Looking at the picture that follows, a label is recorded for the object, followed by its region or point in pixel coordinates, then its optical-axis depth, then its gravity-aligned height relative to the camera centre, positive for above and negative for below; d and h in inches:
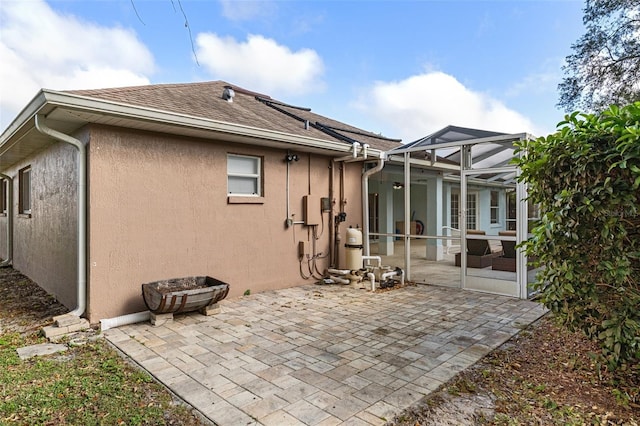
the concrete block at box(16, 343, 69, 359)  151.3 -56.3
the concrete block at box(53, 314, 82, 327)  176.9 -50.4
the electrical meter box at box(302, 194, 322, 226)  285.9 +4.4
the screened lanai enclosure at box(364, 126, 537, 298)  249.8 +2.1
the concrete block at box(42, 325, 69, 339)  170.5 -53.8
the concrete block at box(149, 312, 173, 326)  188.2 -53.1
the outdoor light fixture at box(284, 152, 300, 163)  272.7 +42.7
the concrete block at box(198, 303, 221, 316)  203.4 -52.5
